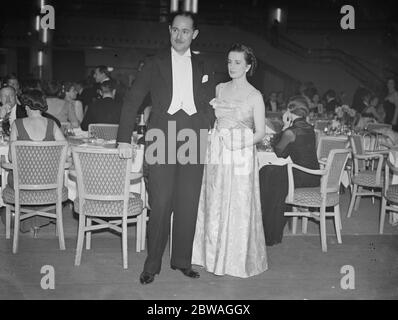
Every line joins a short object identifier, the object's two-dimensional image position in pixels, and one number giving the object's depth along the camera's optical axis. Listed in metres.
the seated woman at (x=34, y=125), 4.36
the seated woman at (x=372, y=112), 8.88
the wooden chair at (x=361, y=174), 5.47
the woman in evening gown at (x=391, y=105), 9.73
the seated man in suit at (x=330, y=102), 9.51
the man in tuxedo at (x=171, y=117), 3.52
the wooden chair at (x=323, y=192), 4.53
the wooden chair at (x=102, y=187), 3.79
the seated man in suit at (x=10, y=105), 5.59
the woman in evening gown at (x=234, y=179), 3.71
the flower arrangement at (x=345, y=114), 7.33
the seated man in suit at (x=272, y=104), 10.95
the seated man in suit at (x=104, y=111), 6.32
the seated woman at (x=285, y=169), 4.59
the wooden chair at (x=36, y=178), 4.12
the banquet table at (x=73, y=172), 4.51
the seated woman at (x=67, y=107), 6.72
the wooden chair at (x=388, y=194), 4.79
